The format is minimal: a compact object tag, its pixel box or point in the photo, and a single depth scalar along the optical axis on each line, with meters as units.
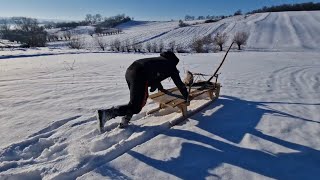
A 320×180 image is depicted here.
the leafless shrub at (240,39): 26.73
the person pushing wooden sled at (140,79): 3.15
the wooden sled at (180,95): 3.69
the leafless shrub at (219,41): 26.29
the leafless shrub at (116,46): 27.91
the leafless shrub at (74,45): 30.86
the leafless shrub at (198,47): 22.61
